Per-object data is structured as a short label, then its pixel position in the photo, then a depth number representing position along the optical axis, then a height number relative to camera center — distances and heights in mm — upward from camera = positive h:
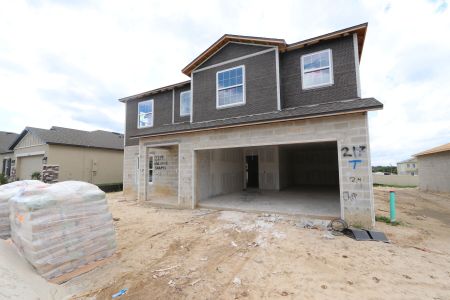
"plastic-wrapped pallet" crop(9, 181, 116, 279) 3393 -1137
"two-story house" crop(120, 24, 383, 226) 6145 +1562
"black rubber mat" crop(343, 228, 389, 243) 4934 -1852
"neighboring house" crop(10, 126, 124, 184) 16344 +1098
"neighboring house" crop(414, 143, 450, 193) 14938 -535
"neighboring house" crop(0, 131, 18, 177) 20812 +1241
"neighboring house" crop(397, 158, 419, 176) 49216 -955
